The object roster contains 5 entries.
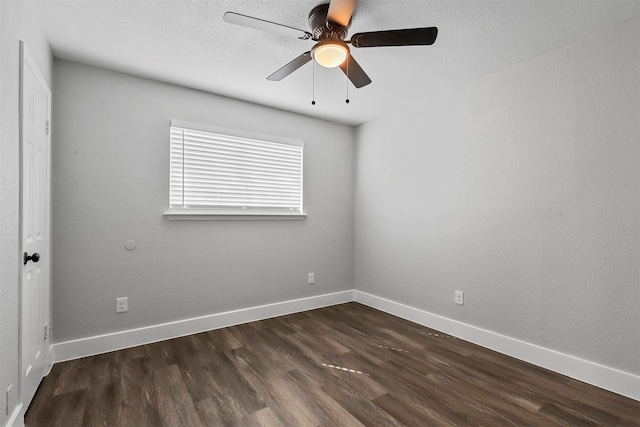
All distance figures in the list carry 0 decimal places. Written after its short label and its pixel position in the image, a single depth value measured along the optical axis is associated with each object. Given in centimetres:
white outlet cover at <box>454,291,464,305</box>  284
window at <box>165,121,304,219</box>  289
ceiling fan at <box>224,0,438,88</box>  164
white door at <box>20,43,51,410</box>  166
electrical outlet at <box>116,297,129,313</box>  257
